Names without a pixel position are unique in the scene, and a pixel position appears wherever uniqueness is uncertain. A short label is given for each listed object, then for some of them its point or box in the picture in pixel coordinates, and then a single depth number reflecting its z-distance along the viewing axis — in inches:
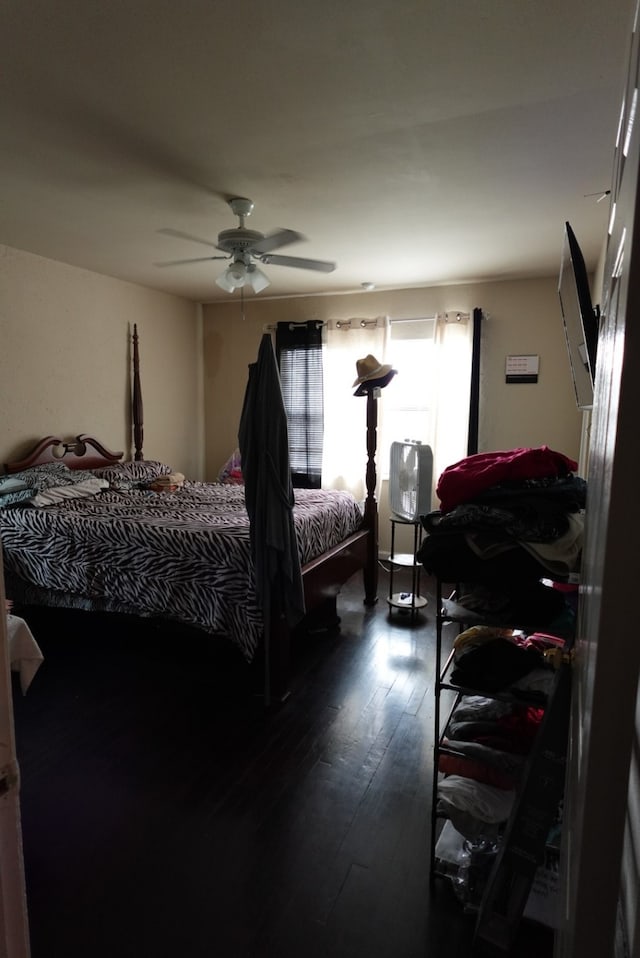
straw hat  147.9
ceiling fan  109.1
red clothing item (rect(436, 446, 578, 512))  58.1
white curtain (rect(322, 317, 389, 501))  200.1
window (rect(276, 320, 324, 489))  207.5
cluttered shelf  52.4
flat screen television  59.1
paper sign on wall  180.9
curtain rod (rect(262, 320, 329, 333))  217.3
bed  107.4
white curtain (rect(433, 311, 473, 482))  186.9
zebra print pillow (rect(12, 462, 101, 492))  145.2
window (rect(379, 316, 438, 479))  194.5
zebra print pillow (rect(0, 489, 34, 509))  135.7
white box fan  134.0
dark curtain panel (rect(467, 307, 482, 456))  182.5
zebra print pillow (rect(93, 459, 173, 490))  171.2
